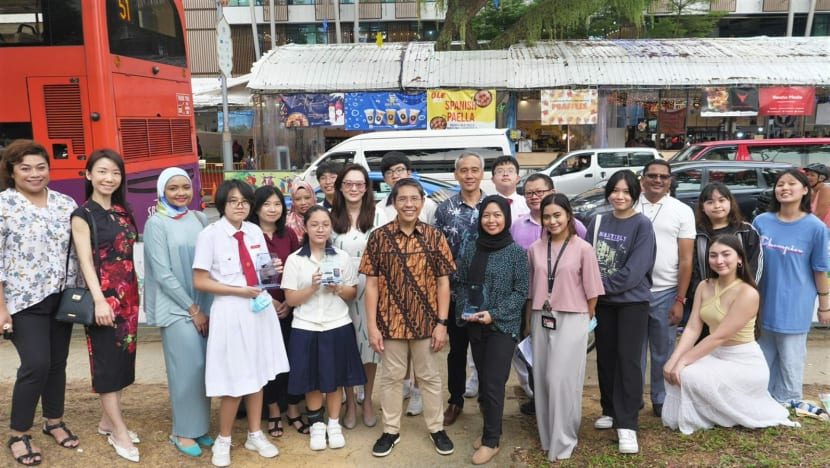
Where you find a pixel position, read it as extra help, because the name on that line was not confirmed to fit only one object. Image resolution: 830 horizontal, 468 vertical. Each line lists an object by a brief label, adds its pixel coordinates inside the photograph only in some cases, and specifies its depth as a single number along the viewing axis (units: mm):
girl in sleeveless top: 3562
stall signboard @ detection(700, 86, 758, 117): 15641
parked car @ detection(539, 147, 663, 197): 14500
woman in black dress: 3316
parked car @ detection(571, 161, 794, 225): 9203
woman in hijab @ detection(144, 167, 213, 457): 3400
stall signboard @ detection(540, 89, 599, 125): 15711
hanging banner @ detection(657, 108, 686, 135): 17688
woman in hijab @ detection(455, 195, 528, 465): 3461
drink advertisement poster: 15742
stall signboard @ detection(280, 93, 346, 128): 15719
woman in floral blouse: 3277
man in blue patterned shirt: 3982
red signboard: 15617
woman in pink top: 3430
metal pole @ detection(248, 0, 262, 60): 26478
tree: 17875
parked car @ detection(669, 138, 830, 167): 12172
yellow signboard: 15703
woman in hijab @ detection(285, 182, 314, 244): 4320
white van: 12375
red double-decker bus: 6395
